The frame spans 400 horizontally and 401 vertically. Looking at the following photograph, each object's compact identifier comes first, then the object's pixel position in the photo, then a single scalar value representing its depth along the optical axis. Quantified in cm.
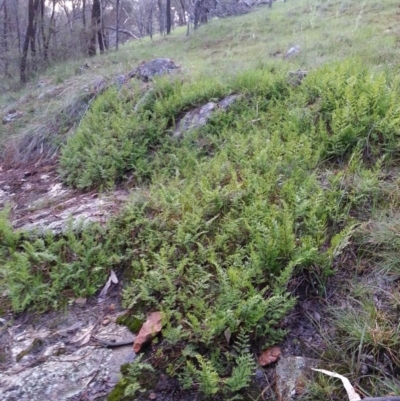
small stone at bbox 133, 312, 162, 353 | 245
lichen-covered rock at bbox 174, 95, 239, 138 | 481
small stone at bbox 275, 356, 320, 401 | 208
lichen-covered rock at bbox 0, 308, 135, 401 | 231
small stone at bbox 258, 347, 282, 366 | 226
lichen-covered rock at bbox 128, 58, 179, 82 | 658
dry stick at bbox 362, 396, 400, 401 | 174
